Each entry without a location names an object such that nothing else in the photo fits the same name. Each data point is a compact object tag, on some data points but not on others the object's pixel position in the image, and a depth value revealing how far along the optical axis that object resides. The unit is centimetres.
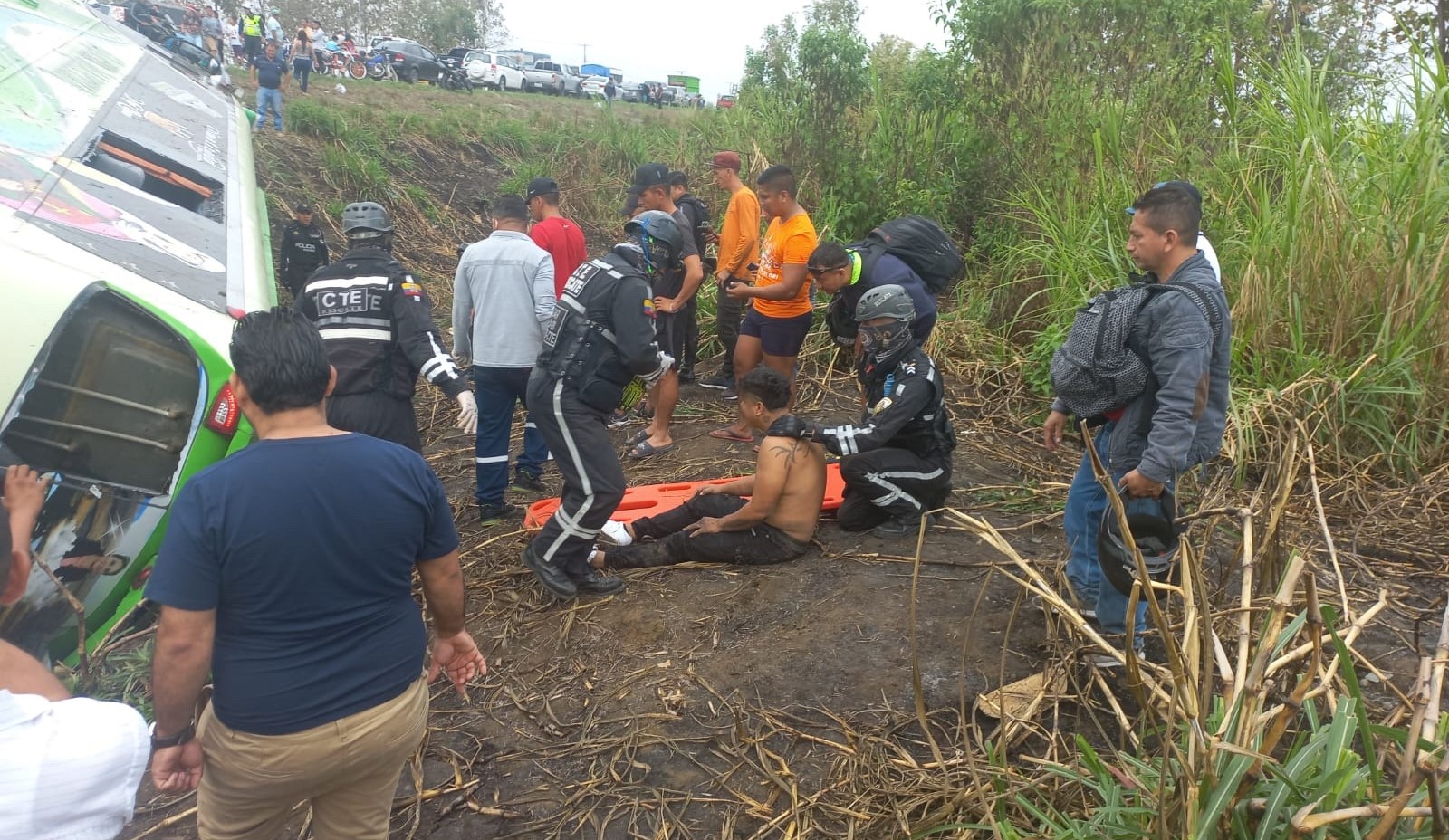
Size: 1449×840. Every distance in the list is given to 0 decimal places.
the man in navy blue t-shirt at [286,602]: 180
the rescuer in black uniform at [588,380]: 392
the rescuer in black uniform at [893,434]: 420
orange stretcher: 480
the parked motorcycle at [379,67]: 2416
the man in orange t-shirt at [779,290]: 573
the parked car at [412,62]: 2520
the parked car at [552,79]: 3083
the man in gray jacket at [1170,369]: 283
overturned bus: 295
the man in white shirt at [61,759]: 140
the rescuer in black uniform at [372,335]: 391
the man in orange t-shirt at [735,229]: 635
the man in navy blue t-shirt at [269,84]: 1230
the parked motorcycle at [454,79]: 2498
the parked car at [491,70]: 2831
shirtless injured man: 414
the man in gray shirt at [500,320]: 478
